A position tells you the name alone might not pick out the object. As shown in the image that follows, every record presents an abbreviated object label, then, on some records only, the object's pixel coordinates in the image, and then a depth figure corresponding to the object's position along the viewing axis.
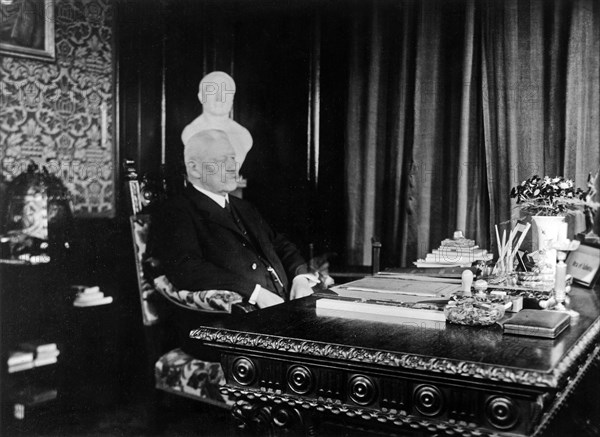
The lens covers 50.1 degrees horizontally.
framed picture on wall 3.19
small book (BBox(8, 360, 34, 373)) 3.13
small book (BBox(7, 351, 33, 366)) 3.13
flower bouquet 2.40
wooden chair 2.94
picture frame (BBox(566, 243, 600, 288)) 2.51
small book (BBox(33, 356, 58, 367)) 3.20
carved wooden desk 1.46
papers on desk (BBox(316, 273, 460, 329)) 1.90
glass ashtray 1.80
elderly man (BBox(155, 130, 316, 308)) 3.37
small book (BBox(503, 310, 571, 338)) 1.68
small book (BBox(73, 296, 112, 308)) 3.33
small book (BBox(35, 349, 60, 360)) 3.20
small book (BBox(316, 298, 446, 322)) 1.89
